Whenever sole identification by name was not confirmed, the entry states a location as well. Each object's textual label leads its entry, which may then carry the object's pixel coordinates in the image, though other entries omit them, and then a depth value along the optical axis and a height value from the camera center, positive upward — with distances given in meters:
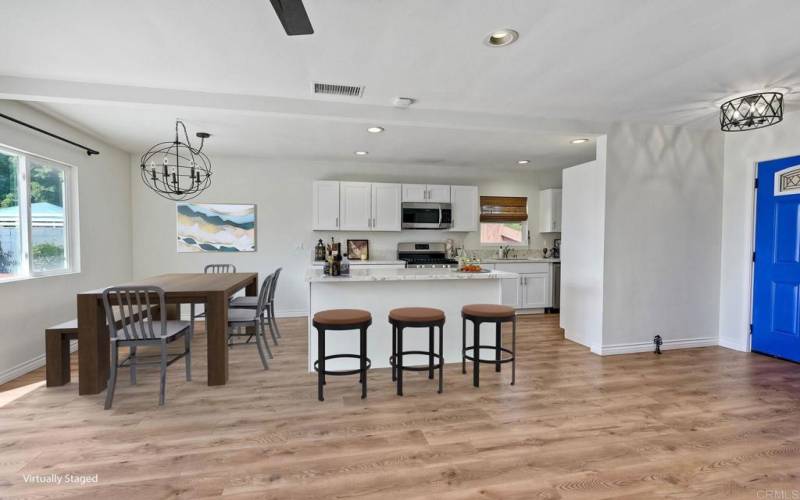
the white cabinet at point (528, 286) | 6.00 -0.73
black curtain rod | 3.19 +0.93
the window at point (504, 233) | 6.66 +0.11
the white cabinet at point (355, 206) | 5.72 +0.48
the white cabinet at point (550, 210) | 6.46 +0.50
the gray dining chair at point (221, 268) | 5.03 -0.42
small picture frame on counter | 6.04 -0.18
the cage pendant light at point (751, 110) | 2.99 +1.05
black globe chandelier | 5.36 +1.01
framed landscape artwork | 5.59 +0.15
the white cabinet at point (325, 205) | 5.66 +0.48
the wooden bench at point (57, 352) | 3.12 -0.92
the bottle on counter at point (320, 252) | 5.72 -0.20
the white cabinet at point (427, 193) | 5.91 +0.71
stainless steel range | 6.01 -0.26
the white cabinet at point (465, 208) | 6.12 +0.49
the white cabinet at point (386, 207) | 5.82 +0.48
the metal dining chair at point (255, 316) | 3.62 -0.75
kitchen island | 3.44 -0.53
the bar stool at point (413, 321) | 2.95 -0.63
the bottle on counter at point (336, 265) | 3.42 -0.23
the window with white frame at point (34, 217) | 3.37 +0.19
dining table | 2.98 -0.72
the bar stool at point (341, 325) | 2.84 -0.64
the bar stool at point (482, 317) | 3.09 -0.62
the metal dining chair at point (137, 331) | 2.75 -0.72
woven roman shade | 6.51 +0.52
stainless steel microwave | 5.93 +0.36
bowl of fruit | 3.68 -0.26
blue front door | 3.72 -0.20
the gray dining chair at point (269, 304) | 4.16 -0.72
